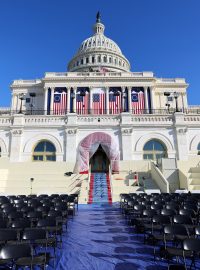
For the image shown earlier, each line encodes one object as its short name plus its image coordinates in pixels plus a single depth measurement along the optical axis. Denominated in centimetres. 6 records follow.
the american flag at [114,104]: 3920
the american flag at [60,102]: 3962
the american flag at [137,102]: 3986
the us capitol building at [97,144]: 1994
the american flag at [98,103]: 3970
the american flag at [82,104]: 3954
